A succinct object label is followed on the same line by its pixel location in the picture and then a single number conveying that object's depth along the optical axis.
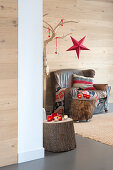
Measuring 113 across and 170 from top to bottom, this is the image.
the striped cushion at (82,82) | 6.50
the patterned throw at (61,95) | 5.89
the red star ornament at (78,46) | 6.20
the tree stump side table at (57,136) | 3.71
